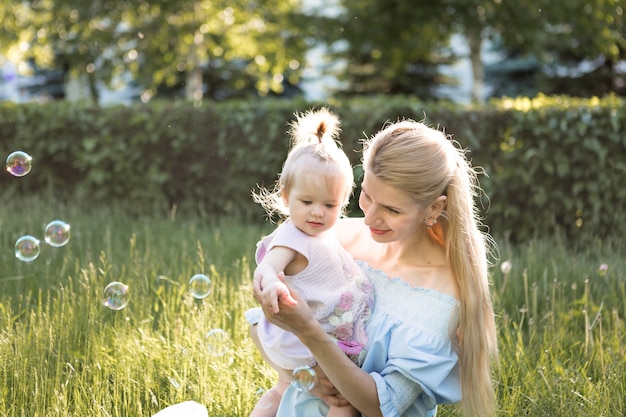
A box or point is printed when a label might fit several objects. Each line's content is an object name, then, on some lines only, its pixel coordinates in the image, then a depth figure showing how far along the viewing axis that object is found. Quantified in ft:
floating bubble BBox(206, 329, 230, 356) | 9.80
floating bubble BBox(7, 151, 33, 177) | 13.92
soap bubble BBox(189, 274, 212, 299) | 10.46
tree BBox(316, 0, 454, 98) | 47.37
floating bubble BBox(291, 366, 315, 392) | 7.72
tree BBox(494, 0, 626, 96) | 41.34
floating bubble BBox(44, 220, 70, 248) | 12.98
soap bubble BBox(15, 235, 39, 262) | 12.58
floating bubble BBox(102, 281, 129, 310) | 11.13
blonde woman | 7.85
